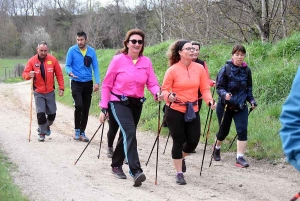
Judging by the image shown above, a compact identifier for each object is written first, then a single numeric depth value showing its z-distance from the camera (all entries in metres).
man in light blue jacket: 9.38
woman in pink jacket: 6.29
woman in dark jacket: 7.35
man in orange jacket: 9.30
